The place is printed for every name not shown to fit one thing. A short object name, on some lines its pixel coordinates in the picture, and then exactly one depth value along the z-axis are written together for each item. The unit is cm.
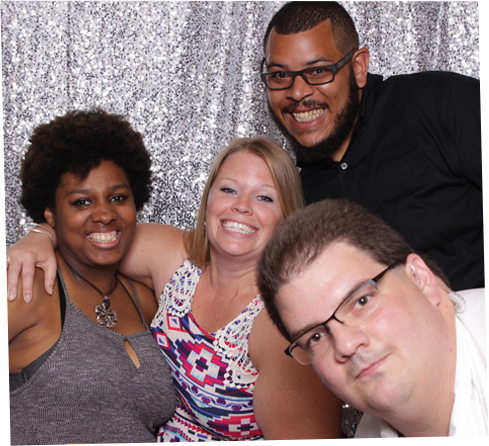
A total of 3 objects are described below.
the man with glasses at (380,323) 93
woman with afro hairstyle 150
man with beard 164
